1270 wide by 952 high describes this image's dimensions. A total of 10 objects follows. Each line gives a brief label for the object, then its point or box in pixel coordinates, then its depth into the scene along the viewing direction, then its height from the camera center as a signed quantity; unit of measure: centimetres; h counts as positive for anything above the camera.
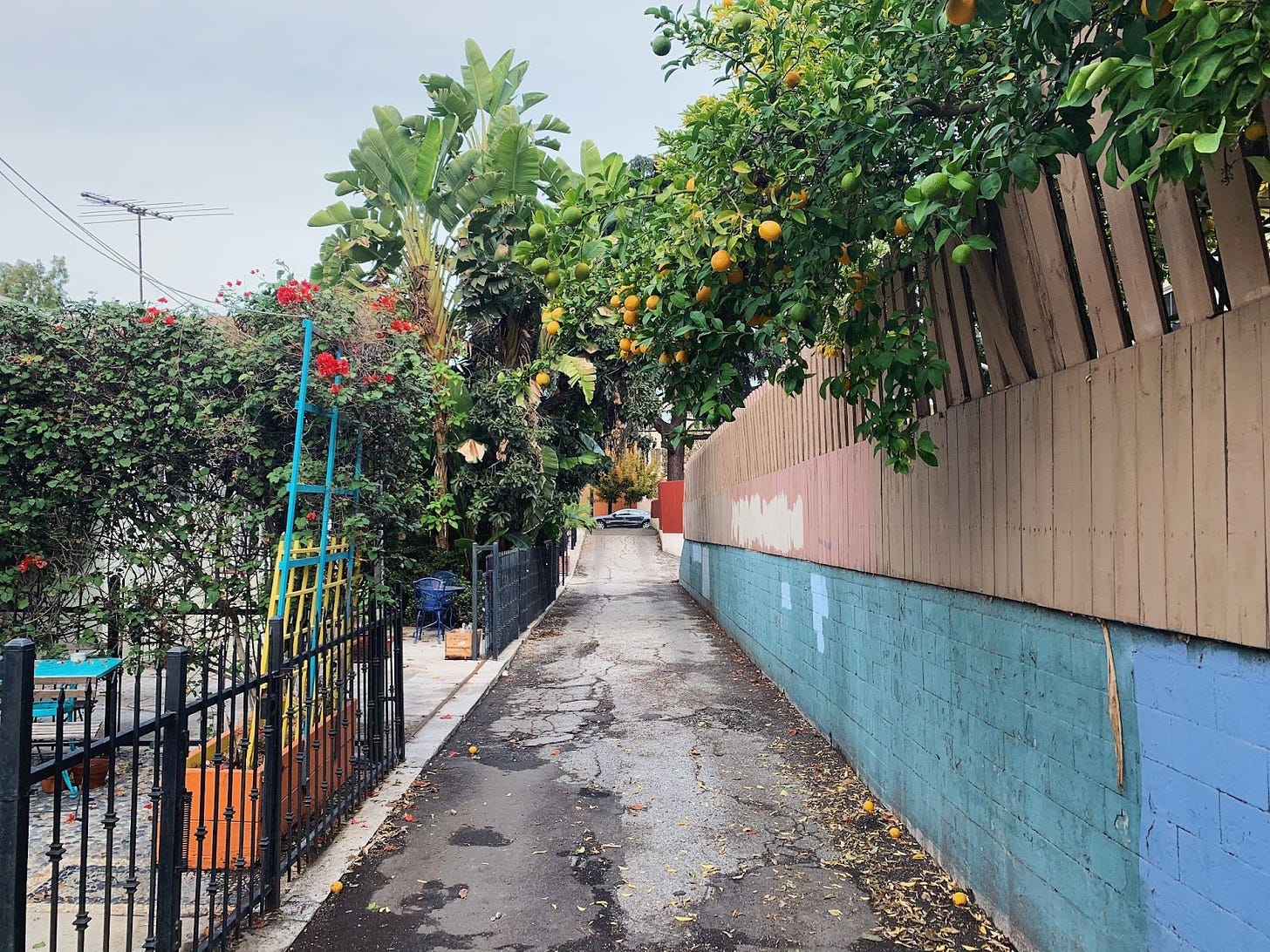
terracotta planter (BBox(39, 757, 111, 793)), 632 -169
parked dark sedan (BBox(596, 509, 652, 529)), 5238 +32
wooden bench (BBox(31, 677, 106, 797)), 604 -118
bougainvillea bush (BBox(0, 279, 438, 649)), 662 +61
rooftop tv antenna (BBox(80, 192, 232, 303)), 3297 +1163
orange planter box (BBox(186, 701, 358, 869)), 441 -144
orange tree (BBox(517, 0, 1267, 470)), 265 +131
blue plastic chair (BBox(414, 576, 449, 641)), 1498 -119
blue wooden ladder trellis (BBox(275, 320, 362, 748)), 583 +2
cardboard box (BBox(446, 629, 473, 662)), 1269 -163
